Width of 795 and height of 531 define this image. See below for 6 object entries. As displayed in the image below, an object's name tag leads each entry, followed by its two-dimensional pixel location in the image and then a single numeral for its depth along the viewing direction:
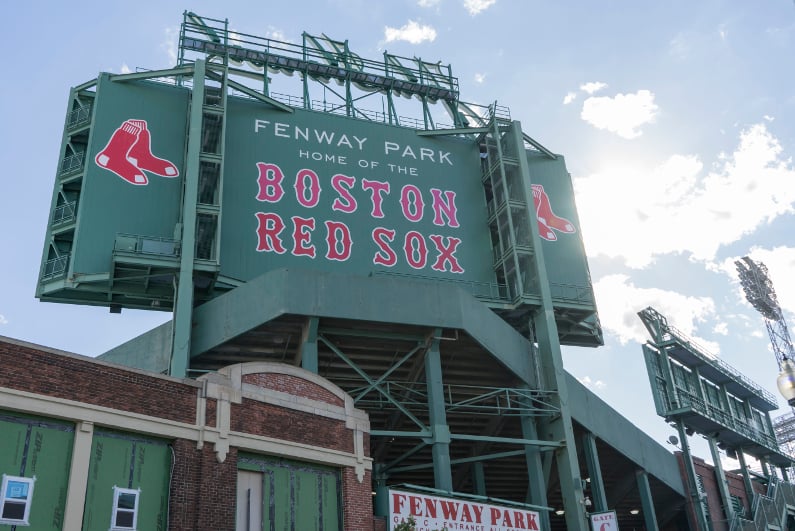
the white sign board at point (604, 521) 34.94
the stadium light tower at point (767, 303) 90.69
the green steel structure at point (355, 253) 33.94
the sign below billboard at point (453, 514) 26.11
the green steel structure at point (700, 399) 51.44
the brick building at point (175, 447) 18.61
